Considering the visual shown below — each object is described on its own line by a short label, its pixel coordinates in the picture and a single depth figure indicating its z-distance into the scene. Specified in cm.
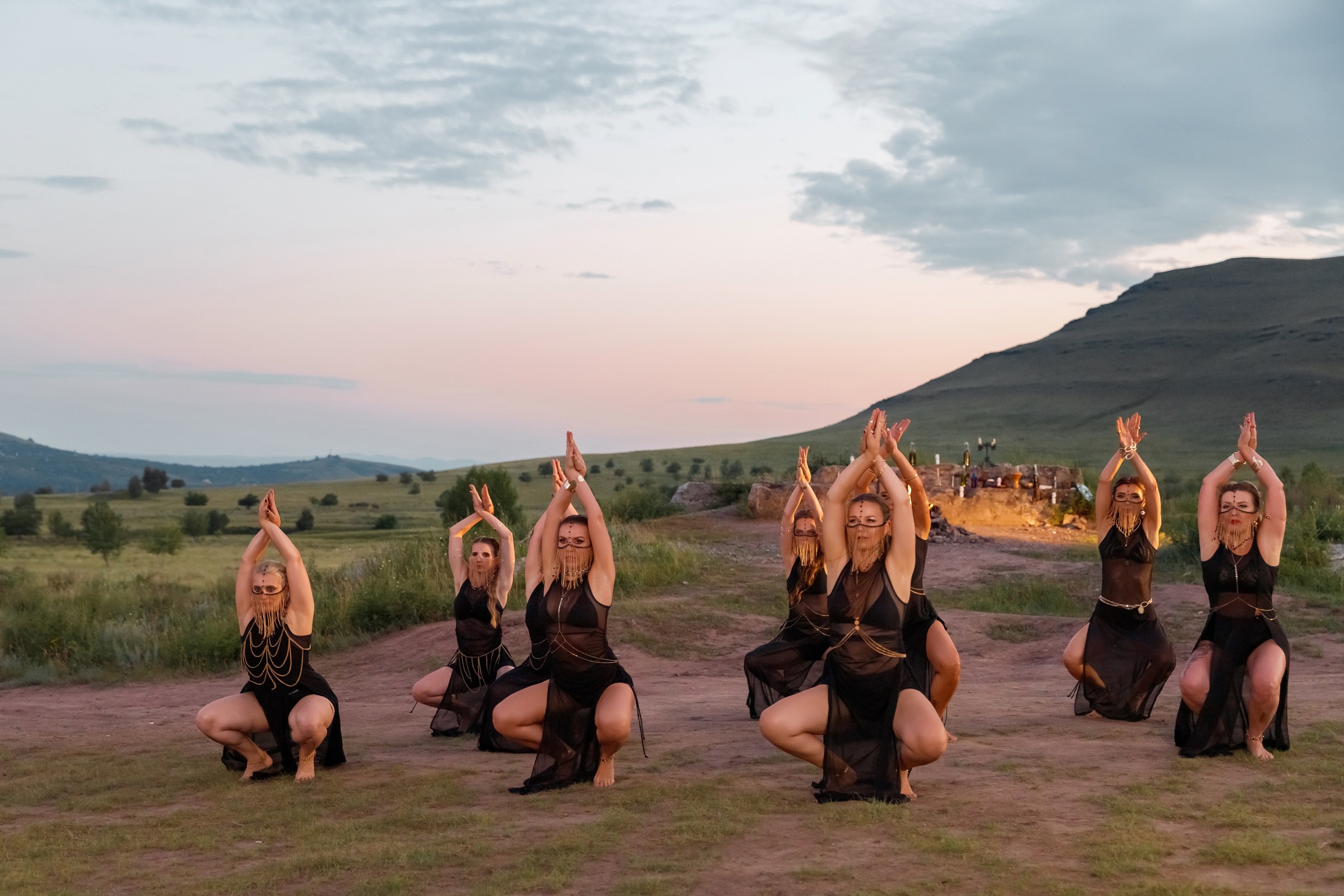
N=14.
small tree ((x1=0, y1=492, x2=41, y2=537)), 4069
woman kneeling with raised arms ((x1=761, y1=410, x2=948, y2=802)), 629
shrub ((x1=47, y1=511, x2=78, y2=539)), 3903
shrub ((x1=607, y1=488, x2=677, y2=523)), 3073
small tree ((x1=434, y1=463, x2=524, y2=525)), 2428
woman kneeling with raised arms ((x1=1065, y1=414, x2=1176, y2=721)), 865
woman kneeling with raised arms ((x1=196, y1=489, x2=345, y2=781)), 723
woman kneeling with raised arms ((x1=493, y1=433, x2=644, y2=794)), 688
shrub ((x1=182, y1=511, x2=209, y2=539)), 4325
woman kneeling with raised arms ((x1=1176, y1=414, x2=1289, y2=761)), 728
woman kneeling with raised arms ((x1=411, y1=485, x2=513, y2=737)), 878
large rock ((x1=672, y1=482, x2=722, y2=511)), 3091
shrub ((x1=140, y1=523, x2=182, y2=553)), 3206
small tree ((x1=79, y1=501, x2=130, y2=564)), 3073
